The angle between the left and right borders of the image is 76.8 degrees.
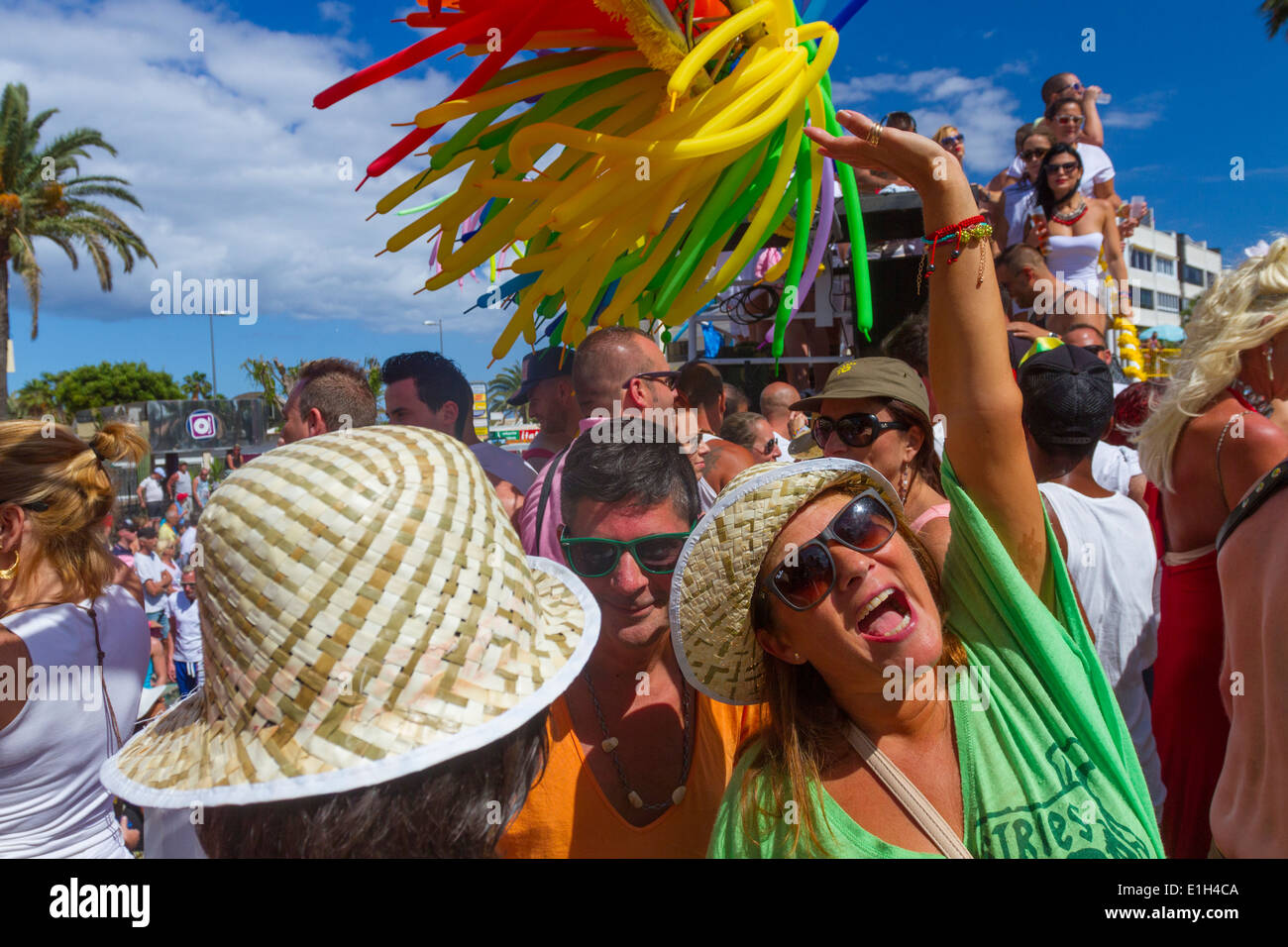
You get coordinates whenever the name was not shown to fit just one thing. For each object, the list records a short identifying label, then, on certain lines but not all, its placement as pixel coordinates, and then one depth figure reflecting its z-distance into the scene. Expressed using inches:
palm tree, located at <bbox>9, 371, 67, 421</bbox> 1544.0
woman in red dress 82.7
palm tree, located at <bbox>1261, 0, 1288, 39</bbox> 555.8
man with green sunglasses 61.5
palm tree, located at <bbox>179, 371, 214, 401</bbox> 1782.7
